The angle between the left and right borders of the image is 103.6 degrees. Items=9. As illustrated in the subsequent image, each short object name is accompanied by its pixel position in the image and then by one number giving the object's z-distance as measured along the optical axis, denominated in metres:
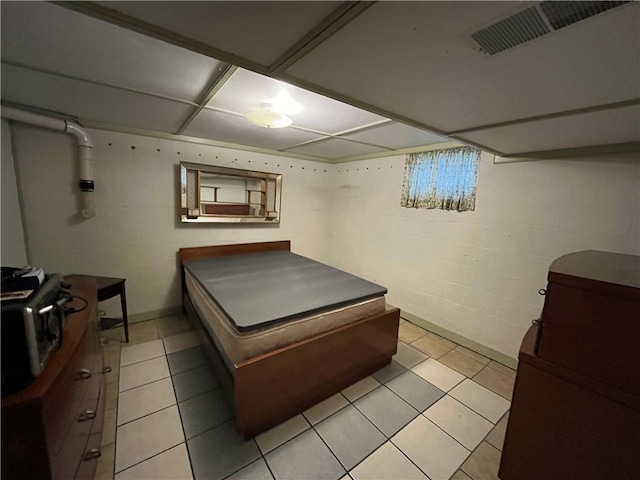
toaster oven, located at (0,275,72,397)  0.79
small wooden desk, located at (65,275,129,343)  2.29
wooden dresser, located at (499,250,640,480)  0.95
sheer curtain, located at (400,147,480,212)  2.57
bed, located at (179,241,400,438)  1.56
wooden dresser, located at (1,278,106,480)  0.76
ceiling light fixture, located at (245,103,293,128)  1.80
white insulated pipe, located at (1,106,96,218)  2.05
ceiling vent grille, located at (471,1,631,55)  0.65
